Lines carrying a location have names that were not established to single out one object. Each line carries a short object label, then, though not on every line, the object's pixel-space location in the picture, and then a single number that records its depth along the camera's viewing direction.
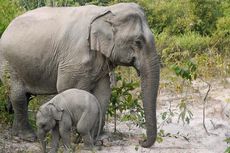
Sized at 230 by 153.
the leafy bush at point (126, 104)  15.39
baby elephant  11.92
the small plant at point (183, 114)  15.90
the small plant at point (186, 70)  15.39
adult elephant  13.40
